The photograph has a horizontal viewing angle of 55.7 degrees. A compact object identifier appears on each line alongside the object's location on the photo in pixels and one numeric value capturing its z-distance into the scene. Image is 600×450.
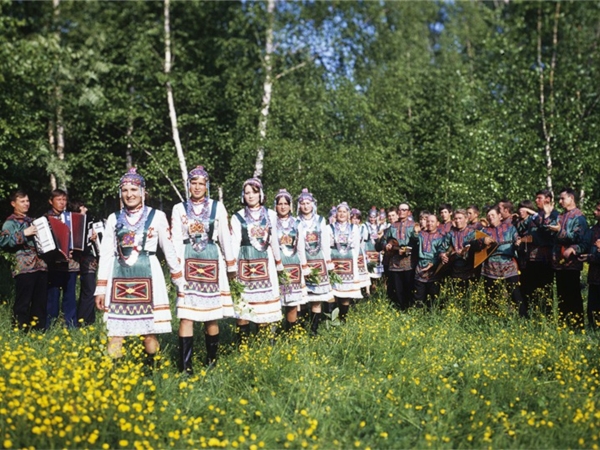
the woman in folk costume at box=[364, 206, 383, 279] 13.70
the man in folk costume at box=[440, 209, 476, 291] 10.35
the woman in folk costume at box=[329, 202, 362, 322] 10.20
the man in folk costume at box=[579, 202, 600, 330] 7.92
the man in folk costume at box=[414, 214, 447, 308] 10.69
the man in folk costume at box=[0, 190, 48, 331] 8.21
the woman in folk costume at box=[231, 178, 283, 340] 7.43
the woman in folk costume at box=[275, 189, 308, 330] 8.23
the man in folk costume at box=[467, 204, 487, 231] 10.96
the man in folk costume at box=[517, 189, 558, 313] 8.90
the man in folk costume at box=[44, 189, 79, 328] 8.98
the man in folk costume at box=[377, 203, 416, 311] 11.53
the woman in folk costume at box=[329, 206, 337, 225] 11.18
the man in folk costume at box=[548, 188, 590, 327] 8.28
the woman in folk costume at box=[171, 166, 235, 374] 6.46
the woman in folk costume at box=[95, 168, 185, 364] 5.96
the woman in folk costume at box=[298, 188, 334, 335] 9.14
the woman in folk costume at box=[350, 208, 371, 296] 11.21
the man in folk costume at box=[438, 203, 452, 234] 11.79
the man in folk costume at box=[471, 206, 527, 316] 9.56
